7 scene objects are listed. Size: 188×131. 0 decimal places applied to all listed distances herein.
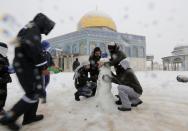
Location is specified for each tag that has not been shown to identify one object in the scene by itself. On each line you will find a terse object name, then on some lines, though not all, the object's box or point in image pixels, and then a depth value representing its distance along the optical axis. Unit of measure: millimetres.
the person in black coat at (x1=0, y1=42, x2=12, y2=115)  2124
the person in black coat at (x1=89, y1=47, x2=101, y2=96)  2778
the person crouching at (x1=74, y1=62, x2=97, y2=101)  2821
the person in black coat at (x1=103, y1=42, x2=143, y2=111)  2262
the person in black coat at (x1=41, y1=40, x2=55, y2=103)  2704
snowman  2306
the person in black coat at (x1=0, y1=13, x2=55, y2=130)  1620
